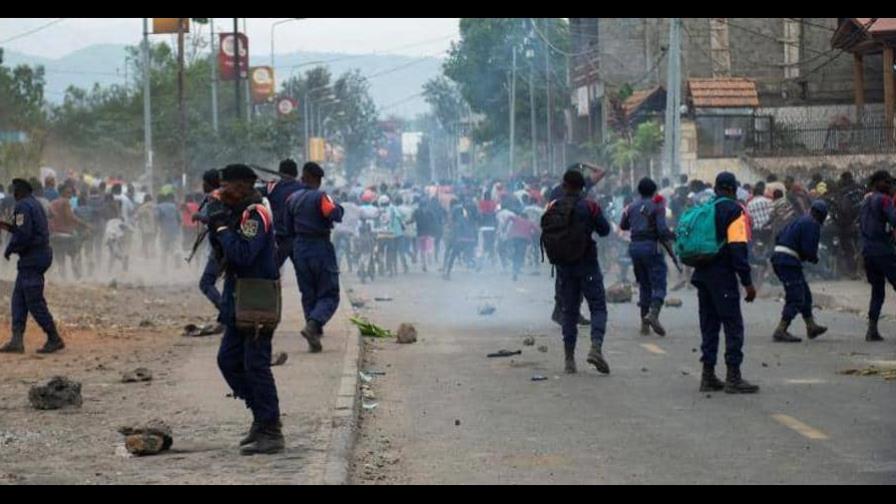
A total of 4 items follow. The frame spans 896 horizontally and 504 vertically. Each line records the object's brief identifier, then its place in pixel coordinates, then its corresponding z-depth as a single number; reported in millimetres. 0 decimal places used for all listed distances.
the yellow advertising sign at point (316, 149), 103938
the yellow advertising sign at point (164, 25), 52719
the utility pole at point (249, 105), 73138
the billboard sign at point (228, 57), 65688
